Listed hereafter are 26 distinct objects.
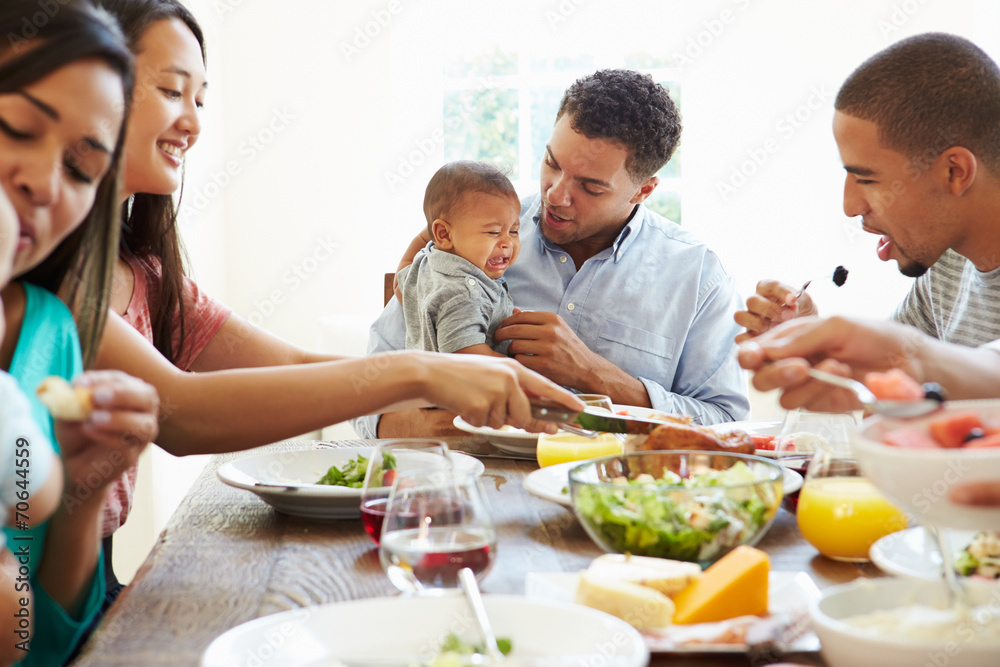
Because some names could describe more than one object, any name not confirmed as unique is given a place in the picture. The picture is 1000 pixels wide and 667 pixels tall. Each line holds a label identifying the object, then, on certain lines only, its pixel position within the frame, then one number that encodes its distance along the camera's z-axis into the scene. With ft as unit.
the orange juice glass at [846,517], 3.07
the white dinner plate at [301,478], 3.56
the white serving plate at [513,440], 4.79
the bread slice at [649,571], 2.55
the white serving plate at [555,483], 3.52
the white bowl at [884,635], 1.94
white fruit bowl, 1.97
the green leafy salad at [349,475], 3.95
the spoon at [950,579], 2.18
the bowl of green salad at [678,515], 2.93
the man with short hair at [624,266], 7.14
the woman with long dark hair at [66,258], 2.79
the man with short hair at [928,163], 5.98
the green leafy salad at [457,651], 1.99
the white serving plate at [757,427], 5.03
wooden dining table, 2.49
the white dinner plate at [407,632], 2.19
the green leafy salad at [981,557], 2.68
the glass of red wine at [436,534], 2.56
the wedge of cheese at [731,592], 2.45
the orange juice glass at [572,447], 4.24
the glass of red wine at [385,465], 2.96
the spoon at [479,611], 2.04
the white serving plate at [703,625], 2.29
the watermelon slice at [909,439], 2.09
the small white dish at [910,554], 2.51
